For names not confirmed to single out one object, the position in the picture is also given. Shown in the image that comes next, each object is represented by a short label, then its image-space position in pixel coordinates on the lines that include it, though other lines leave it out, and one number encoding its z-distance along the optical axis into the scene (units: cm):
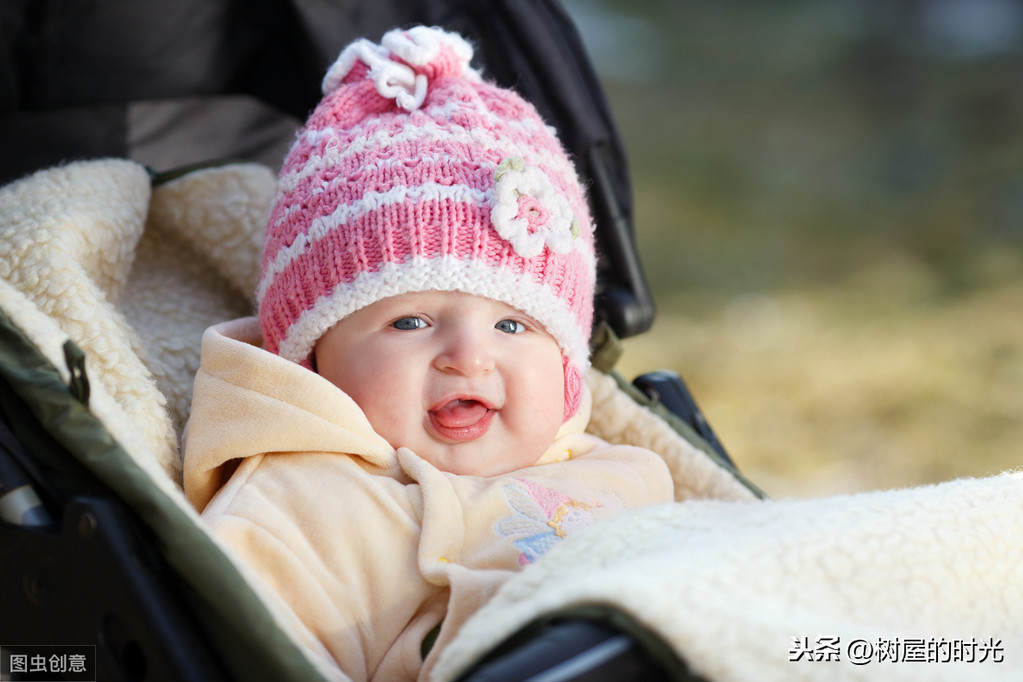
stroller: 175
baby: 181
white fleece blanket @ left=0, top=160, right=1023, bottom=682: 171
